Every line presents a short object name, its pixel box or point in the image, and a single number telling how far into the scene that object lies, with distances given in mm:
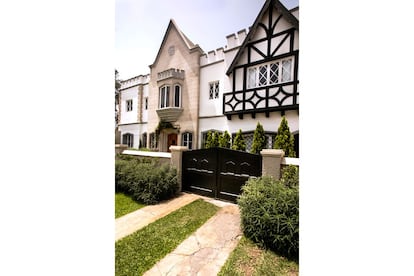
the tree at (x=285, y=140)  4754
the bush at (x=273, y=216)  2002
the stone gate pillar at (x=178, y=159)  4406
